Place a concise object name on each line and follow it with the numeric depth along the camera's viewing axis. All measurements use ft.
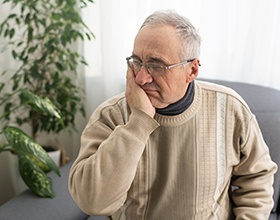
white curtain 5.28
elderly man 3.13
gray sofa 4.44
